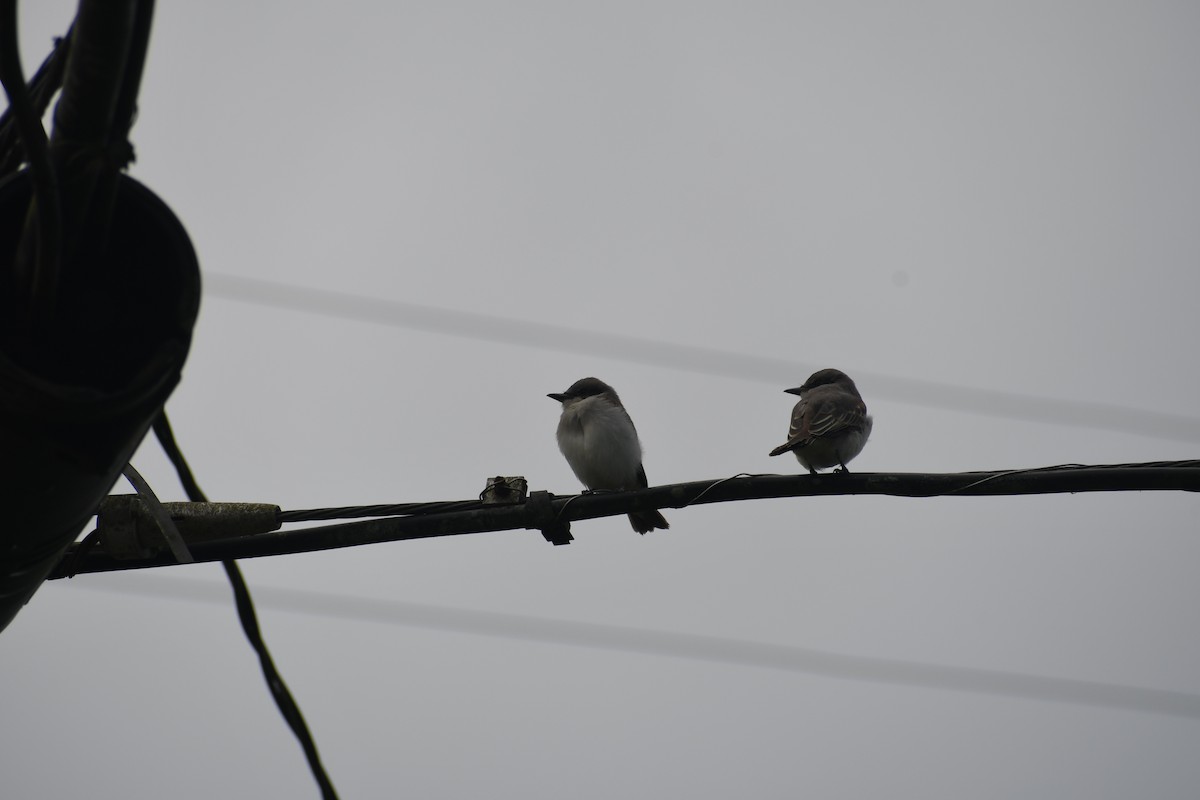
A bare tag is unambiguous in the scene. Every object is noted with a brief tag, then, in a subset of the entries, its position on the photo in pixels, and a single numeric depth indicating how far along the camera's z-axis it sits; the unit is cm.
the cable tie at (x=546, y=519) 1001
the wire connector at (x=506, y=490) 995
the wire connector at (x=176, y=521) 852
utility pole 444
